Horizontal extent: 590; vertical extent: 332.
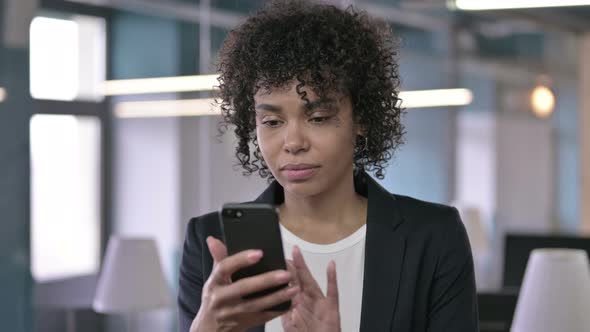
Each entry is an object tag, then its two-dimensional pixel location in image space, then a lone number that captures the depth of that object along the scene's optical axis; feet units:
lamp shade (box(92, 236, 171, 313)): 16.29
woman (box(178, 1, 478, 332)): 5.69
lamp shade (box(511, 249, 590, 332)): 12.14
